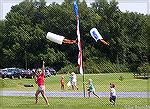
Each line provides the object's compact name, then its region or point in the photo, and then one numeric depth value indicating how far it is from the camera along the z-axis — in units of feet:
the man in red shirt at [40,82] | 58.05
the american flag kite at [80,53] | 64.82
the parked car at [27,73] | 151.84
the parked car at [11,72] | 150.71
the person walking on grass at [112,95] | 59.21
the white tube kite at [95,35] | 65.40
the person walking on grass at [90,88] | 73.87
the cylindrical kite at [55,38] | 63.15
